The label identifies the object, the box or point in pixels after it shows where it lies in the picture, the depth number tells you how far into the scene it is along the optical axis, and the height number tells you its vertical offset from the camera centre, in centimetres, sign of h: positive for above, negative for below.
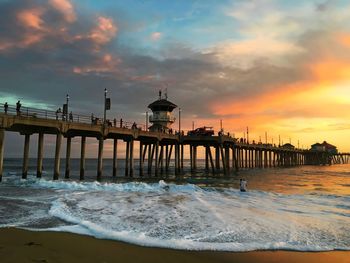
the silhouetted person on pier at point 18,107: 2512 +394
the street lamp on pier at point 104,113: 3307 +481
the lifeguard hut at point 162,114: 5053 +732
